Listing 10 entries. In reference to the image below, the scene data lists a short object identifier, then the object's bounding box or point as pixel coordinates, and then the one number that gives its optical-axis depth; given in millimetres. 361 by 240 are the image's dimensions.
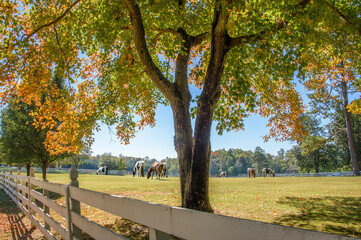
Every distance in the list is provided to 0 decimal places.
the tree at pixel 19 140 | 23250
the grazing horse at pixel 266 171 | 53000
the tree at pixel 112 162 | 102750
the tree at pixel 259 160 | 132100
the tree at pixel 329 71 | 13046
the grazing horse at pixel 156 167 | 32188
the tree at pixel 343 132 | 48344
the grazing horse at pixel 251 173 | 47616
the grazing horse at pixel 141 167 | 41691
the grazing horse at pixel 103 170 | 62688
